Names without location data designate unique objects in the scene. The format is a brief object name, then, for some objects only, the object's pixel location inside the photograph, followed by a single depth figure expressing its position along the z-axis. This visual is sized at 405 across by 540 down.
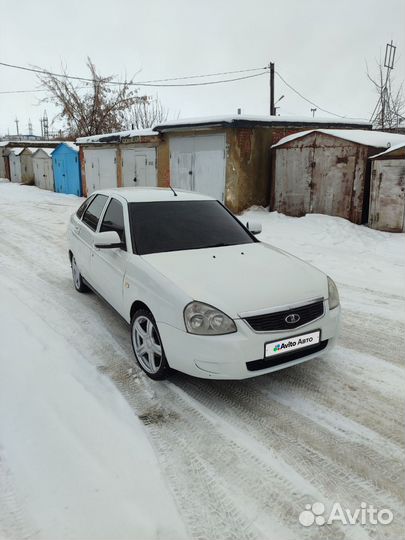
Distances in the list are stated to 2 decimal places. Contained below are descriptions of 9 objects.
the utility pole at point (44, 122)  71.68
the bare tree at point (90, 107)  32.31
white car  3.00
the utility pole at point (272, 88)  23.00
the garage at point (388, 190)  8.94
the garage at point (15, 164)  28.42
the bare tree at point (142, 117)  35.12
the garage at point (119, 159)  14.92
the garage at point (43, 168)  23.05
